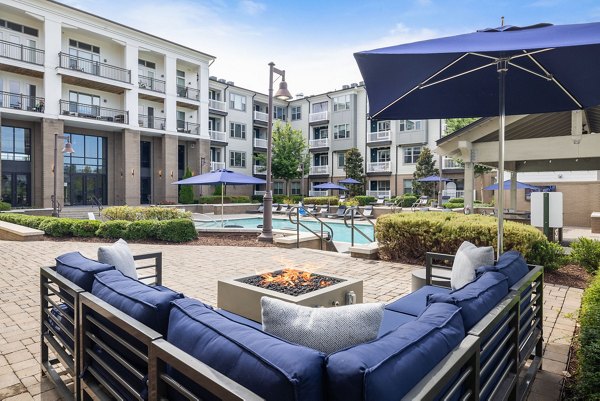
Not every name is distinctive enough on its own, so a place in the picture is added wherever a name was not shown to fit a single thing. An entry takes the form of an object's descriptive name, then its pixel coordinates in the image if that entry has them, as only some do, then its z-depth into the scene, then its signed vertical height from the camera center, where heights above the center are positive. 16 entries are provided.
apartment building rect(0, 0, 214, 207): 22.08 +5.80
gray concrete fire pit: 3.75 -1.01
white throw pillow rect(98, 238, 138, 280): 3.43 -0.59
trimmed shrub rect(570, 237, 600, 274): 6.33 -1.04
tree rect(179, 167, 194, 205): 27.86 +0.04
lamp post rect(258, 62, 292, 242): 10.98 -0.05
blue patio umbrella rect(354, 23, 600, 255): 2.73 +1.20
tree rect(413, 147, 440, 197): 30.09 +1.85
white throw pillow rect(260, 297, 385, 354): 1.78 -0.63
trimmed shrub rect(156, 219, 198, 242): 11.15 -1.08
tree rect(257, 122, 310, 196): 33.16 +3.75
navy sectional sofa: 1.36 -0.69
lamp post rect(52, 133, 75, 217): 17.50 +1.48
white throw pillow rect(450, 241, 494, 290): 3.52 -0.65
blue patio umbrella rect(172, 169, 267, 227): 14.14 +0.62
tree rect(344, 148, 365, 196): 34.12 +2.39
